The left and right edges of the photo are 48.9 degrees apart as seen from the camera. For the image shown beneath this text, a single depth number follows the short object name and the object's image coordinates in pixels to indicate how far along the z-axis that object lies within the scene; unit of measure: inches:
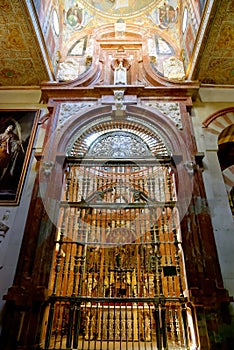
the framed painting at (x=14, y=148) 216.4
